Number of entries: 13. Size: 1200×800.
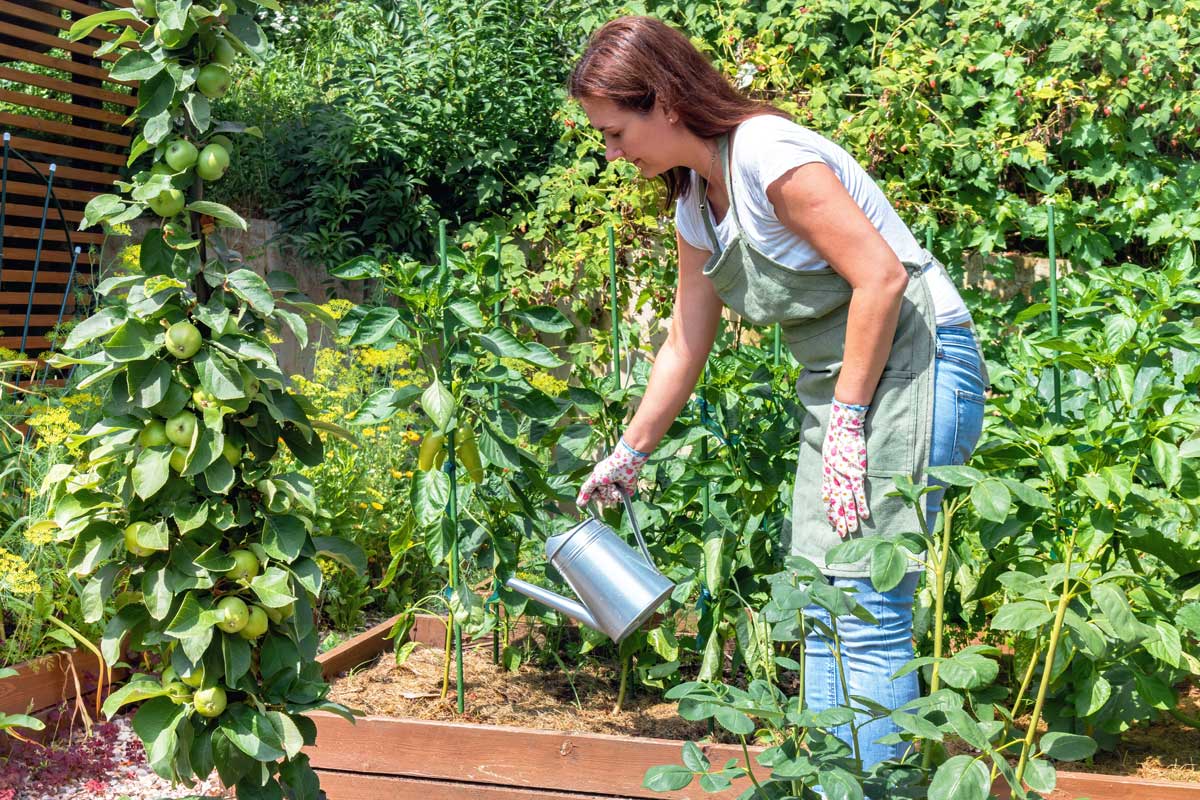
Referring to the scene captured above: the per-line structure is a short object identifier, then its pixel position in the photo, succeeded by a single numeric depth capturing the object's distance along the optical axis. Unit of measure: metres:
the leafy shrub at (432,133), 5.07
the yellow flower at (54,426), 2.88
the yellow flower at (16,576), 2.59
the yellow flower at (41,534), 2.12
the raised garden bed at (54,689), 2.69
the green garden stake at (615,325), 2.77
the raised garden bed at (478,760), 2.32
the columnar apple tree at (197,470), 1.72
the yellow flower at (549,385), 3.05
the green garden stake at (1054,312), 2.53
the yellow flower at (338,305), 3.89
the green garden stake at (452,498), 2.46
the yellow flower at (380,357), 3.62
